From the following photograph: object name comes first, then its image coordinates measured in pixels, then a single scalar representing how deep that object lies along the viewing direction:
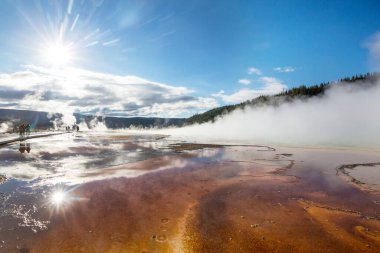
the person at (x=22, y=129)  29.11
